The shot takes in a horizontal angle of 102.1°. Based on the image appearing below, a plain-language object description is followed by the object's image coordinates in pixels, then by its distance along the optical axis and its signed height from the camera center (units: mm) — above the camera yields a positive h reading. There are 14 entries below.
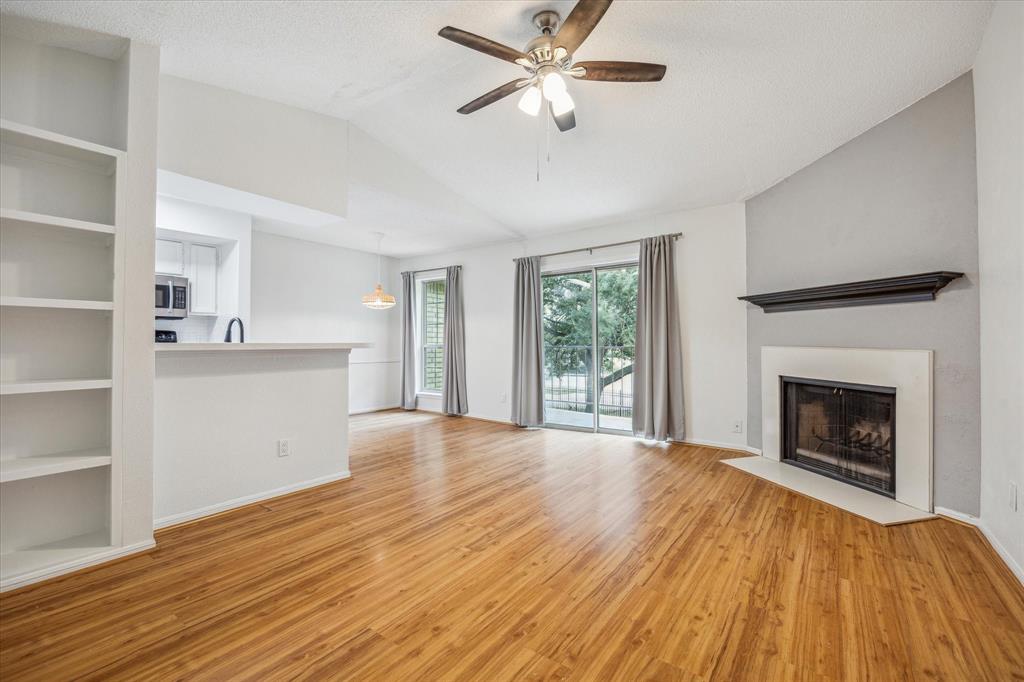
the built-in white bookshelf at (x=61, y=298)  2129 +225
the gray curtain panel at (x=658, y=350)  4652 -46
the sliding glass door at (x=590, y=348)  5266 -27
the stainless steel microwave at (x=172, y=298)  4238 +478
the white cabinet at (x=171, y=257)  4355 +925
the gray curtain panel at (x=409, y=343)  7254 +33
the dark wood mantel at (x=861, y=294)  2689 +406
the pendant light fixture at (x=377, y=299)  5578 +618
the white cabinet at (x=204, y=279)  4648 +740
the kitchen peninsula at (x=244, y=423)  2594 -567
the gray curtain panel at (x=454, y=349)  6566 -63
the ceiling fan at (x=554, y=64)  1997 +1507
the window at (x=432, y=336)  7336 +161
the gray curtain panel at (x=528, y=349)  5699 -52
